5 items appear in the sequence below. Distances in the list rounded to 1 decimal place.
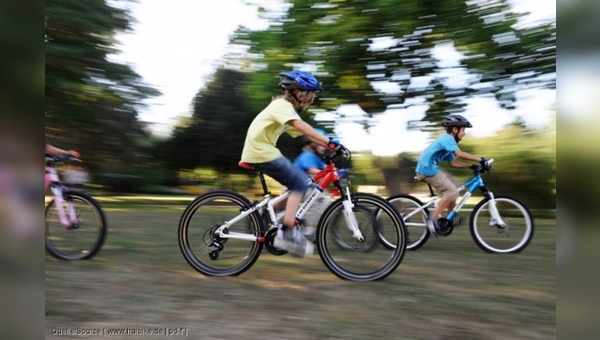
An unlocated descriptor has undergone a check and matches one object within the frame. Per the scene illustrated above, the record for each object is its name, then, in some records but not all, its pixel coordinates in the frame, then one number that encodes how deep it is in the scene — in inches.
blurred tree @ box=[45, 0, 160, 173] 267.3
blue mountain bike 208.2
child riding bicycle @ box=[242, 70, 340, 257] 157.3
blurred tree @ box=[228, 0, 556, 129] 254.8
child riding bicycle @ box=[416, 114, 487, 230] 213.9
